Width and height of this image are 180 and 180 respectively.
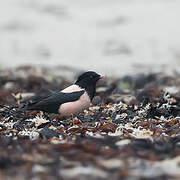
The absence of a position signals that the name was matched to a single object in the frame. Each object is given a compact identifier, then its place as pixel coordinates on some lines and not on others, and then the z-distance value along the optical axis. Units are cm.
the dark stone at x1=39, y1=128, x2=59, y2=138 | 1388
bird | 1686
